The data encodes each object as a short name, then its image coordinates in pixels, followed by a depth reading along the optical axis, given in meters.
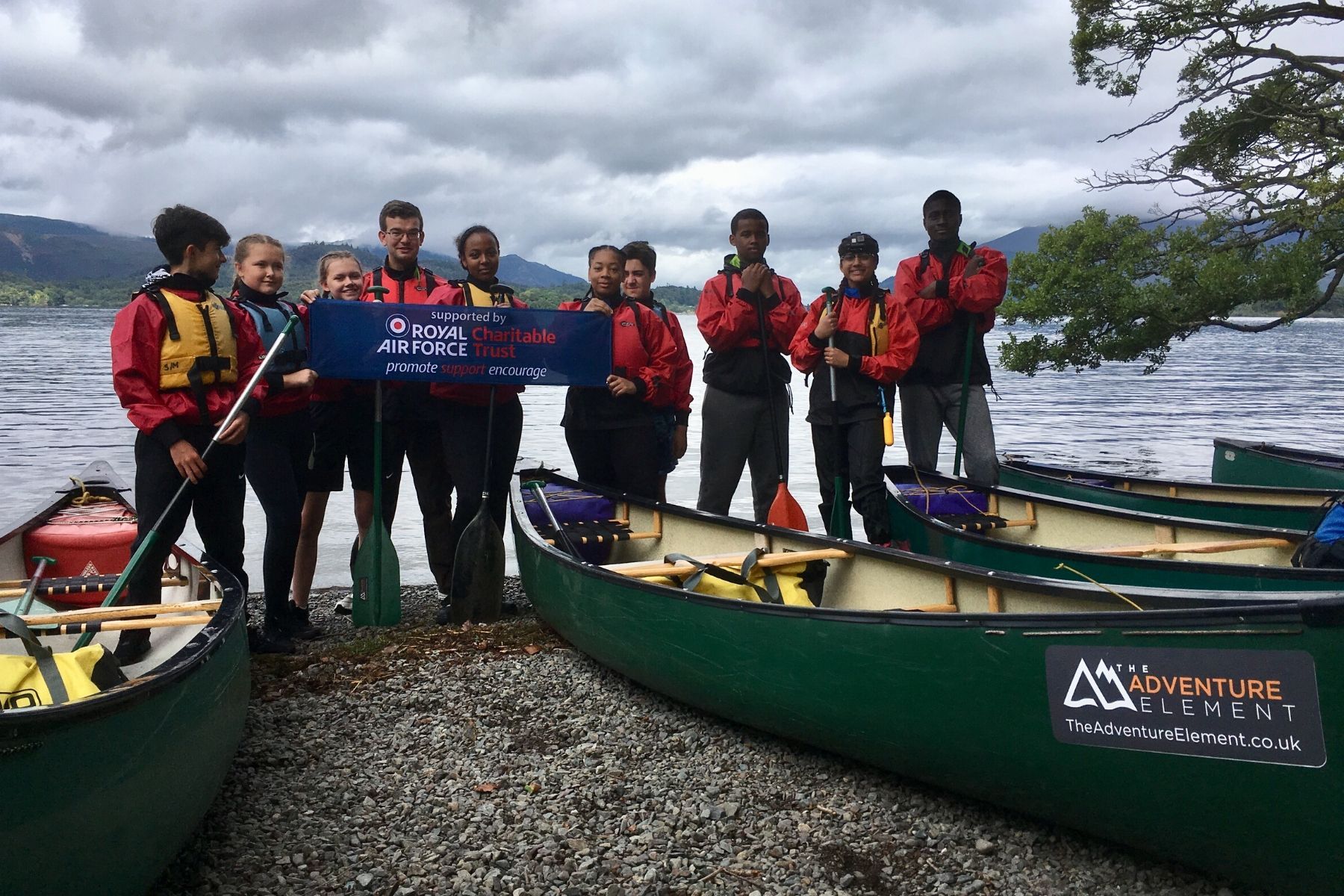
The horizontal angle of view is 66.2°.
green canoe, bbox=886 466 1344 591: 4.38
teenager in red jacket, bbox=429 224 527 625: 6.18
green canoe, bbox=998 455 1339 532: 6.68
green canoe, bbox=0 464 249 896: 2.51
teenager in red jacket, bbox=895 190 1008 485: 7.09
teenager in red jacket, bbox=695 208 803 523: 6.58
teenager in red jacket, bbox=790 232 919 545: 6.63
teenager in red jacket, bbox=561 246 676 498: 6.44
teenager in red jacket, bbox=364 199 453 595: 6.17
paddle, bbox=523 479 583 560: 5.87
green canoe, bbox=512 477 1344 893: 2.78
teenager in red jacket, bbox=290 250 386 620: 6.17
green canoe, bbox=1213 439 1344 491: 8.75
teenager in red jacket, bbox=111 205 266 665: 4.32
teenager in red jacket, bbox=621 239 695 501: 6.64
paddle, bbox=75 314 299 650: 4.23
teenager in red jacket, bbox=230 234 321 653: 5.38
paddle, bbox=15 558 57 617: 4.28
